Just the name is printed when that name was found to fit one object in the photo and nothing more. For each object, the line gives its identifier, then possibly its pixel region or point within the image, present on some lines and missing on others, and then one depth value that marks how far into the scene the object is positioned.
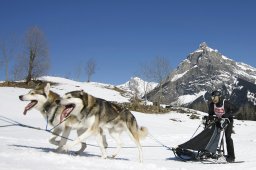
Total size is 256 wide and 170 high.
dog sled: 9.39
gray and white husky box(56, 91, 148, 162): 7.95
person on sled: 9.72
